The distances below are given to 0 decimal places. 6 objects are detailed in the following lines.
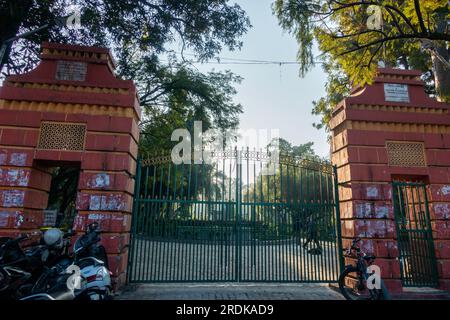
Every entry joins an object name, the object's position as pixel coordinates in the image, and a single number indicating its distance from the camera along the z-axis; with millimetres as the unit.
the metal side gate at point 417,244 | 5828
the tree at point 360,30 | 5551
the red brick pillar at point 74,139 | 5254
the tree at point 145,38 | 8898
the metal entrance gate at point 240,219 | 5863
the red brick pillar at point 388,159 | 5730
